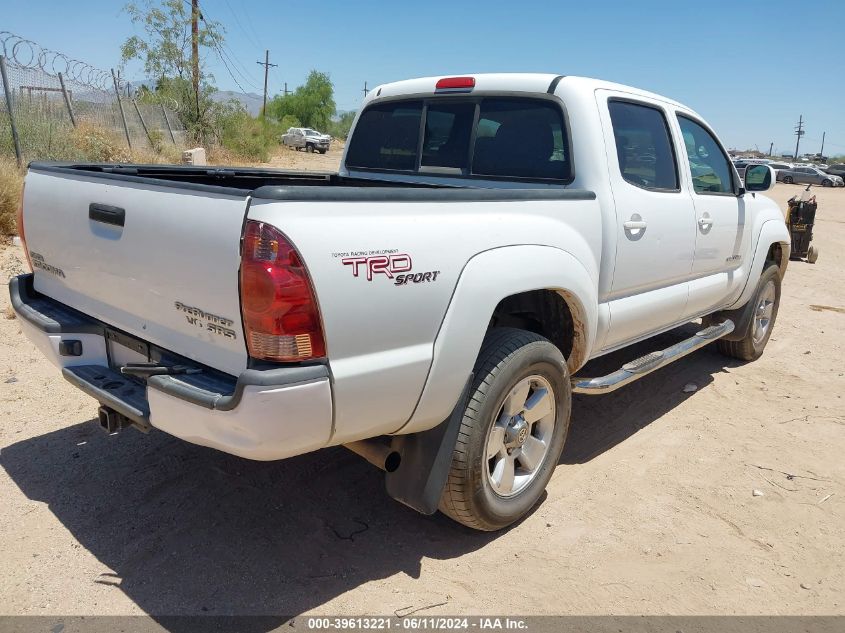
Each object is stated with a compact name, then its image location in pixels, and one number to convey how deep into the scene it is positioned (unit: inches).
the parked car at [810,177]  1809.8
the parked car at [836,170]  1940.1
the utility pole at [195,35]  962.7
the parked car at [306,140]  1856.5
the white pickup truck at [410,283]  89.0
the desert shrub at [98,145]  551.2
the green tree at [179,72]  952.3
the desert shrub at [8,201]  308.7
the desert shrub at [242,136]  1034.1
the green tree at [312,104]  2807.6
